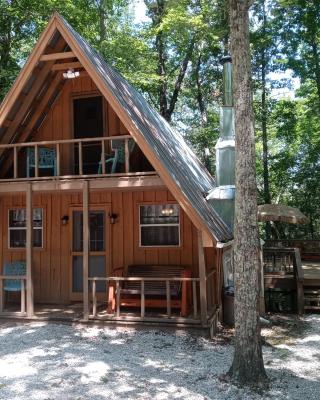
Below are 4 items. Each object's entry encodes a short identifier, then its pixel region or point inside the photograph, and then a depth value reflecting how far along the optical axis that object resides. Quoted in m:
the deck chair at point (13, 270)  10.60
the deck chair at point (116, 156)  9.91
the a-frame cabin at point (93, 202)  8.88
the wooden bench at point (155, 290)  9.26
